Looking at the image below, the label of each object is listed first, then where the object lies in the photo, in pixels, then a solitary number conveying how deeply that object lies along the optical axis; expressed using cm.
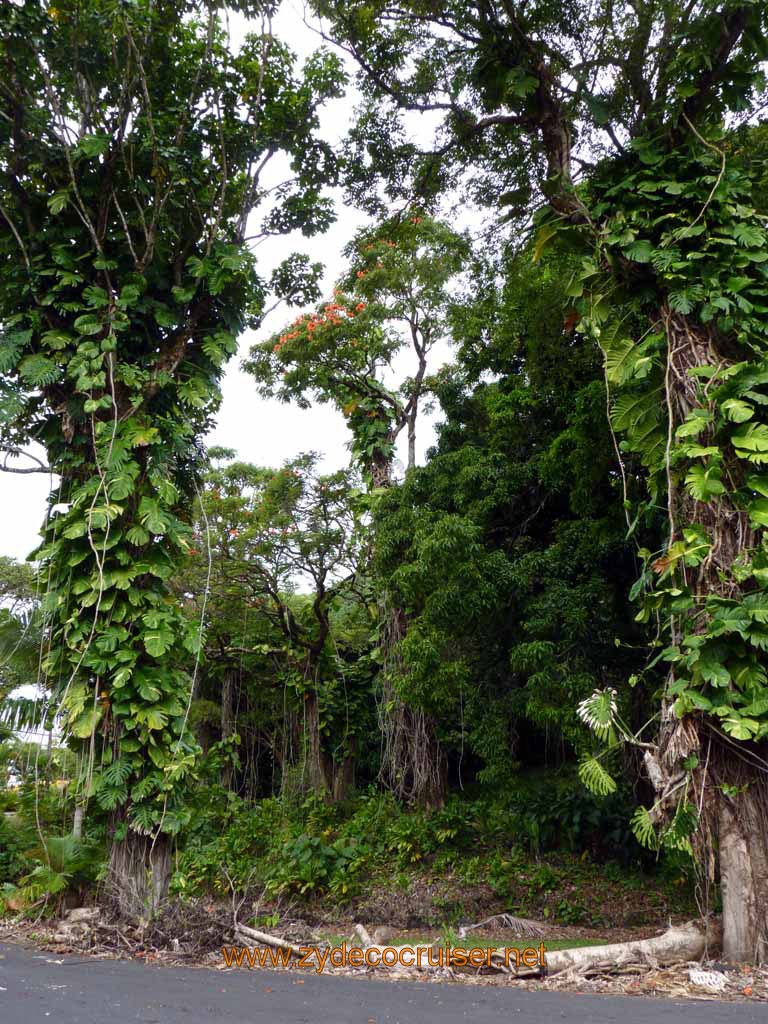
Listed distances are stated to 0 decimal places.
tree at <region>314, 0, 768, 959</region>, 404
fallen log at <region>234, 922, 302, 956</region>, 449
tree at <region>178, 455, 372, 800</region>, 1134
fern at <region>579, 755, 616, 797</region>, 420
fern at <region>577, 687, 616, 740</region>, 426
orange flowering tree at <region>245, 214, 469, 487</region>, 1054
